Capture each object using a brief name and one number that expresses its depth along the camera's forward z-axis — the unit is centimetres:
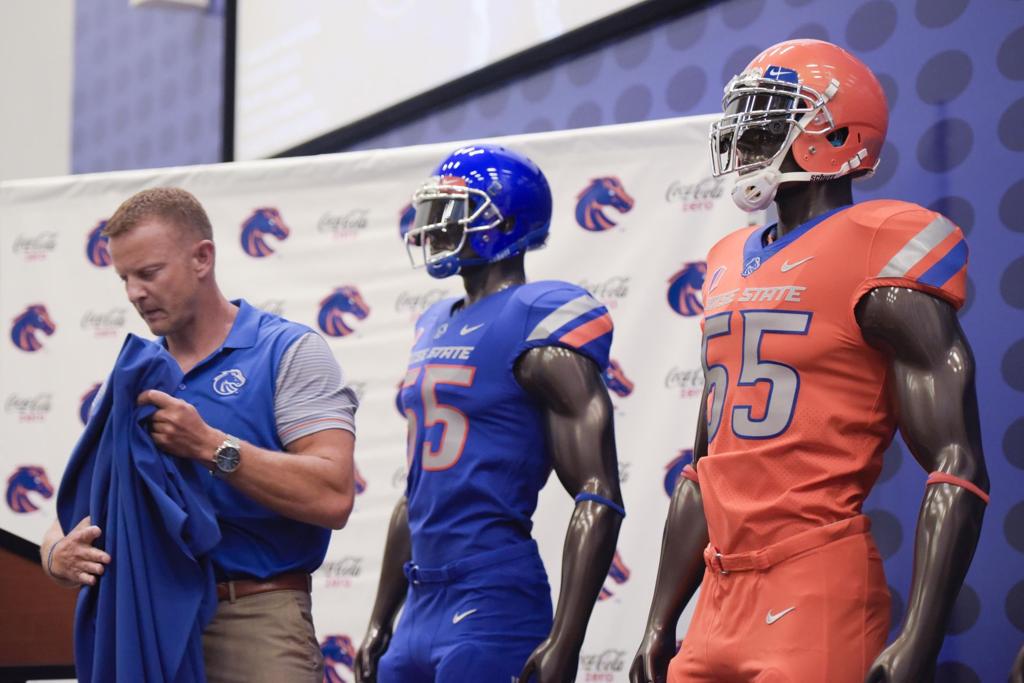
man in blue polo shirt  462
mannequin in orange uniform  369
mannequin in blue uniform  460
